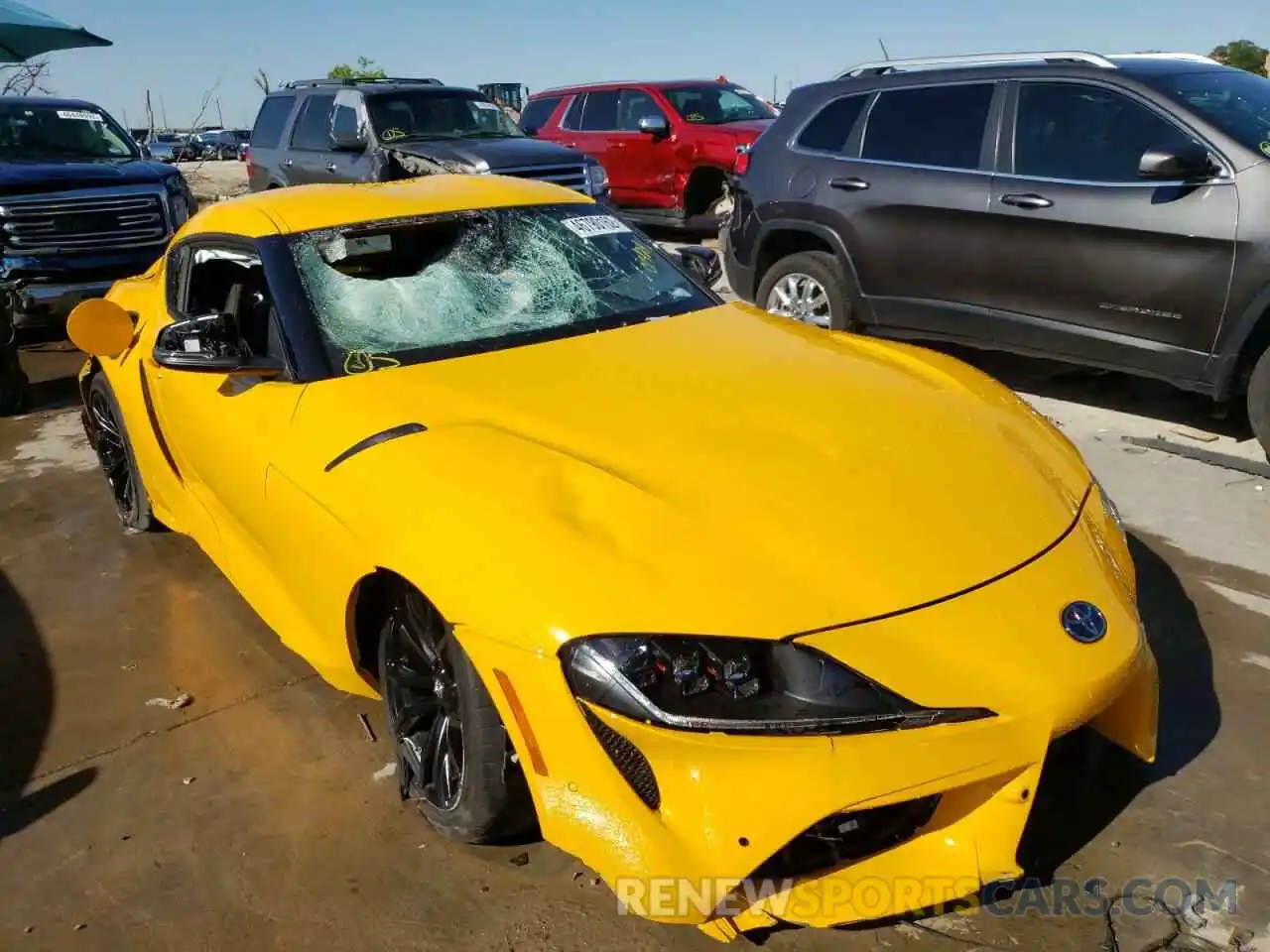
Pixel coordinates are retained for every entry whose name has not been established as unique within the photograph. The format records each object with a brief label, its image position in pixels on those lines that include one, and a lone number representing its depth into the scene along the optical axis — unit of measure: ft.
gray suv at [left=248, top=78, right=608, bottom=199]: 33.91
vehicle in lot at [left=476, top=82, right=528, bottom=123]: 97.02
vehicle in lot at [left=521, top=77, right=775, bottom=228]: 40.70
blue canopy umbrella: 31.14
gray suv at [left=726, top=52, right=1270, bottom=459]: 15.89
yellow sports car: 6.64
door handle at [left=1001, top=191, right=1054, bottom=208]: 17.74
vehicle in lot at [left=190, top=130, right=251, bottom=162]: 119.34
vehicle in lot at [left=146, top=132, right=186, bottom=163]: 76.23
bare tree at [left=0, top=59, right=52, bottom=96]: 54.87
